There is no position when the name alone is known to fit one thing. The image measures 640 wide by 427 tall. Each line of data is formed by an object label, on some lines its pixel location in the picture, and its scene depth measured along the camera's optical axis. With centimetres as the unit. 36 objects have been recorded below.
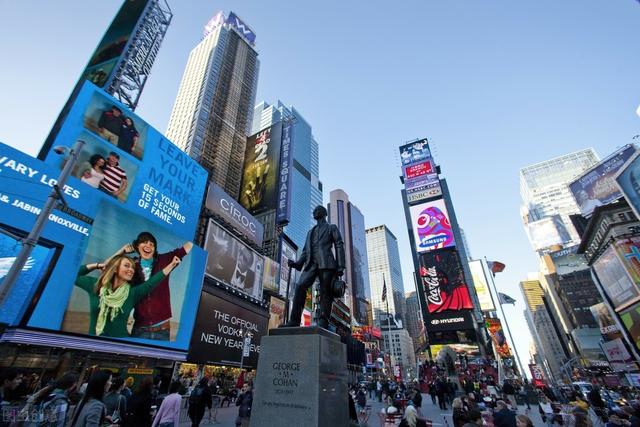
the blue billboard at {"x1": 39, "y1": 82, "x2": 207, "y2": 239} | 1998
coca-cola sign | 3909
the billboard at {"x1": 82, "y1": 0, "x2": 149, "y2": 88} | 2738
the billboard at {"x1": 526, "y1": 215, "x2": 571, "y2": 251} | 11931
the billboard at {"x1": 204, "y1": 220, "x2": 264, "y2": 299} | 3147
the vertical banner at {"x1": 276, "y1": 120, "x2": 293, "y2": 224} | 3894
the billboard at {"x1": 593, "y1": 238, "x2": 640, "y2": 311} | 3481
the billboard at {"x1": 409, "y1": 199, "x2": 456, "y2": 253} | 4244
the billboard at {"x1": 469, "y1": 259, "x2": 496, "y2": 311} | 5847
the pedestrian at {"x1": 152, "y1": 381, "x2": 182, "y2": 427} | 586
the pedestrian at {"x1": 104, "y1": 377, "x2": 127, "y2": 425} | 604
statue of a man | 628
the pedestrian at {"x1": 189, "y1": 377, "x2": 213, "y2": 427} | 866
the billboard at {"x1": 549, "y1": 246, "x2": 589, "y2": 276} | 9236
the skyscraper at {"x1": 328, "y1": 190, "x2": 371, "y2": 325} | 11225
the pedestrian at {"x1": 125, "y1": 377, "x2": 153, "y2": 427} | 544
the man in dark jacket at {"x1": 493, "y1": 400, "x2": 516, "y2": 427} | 563
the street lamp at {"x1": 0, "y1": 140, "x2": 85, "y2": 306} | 754
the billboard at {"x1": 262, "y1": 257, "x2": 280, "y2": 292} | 4279
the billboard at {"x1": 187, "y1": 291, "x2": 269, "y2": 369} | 2758
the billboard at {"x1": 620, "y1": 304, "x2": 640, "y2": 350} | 3538
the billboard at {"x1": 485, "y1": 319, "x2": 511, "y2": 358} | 5581
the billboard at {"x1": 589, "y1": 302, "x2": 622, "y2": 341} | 4797
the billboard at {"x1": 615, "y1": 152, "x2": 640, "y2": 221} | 2856
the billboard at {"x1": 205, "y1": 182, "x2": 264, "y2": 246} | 3397
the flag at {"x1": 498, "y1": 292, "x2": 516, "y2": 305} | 2560
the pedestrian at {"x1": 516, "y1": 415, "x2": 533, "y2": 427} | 533
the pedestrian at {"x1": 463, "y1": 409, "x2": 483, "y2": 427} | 539
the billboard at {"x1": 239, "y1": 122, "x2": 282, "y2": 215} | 4077
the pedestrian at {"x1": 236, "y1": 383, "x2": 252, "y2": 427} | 924
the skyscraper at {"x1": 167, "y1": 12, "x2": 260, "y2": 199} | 6612
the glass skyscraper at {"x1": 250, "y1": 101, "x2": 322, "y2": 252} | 9225
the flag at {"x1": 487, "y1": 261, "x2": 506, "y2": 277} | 2688
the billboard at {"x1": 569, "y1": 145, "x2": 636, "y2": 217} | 3899
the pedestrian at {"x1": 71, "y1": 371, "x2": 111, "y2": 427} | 354
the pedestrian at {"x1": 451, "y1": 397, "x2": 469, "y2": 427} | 693
